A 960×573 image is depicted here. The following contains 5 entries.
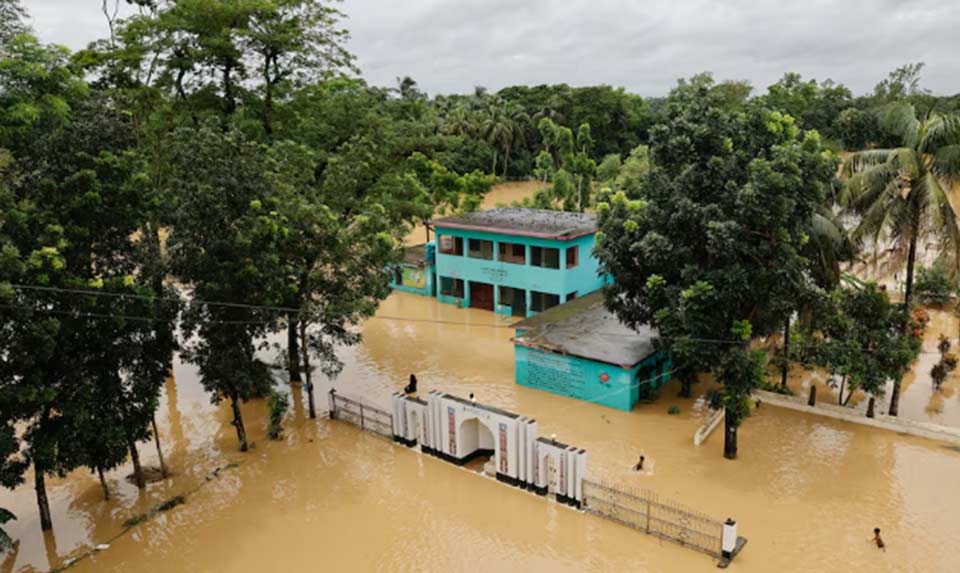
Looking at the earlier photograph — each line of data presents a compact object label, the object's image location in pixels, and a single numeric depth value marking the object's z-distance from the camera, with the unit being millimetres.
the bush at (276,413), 20197
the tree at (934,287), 31375
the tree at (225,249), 17422
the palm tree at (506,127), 69875
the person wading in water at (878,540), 14170
